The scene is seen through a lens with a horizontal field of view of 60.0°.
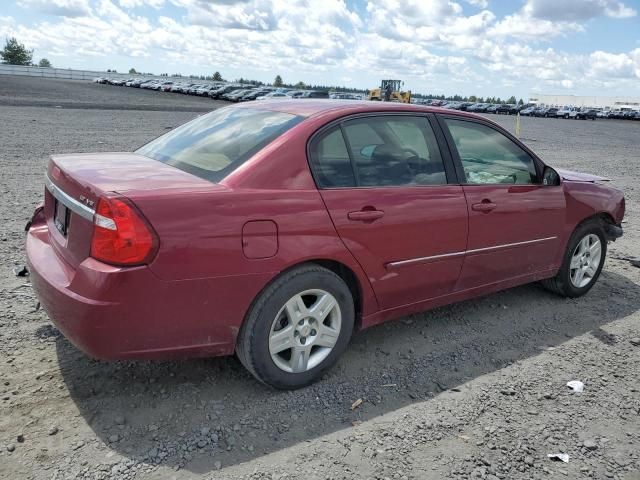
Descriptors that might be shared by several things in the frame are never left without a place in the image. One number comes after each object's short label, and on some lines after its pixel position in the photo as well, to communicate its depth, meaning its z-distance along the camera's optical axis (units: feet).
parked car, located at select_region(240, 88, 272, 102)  168.78
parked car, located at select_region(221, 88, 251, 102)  172.74
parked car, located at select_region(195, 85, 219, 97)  195.83
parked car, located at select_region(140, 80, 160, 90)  229.78
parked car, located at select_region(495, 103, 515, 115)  228.02
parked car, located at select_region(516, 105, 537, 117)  227.61
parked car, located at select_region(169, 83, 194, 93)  214.79
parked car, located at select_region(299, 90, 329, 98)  150.10
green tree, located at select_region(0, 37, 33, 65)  365.61
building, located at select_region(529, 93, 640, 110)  411.13
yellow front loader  160.45
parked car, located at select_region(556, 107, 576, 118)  219.20
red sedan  9.05
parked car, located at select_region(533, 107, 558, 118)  222.69
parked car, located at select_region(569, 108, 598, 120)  218.18
